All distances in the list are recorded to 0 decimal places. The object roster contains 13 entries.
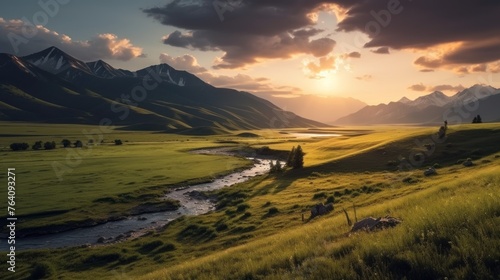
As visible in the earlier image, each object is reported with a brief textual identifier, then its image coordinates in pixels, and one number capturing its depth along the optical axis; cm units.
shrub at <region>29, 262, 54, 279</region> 3428
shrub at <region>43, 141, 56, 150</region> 15650
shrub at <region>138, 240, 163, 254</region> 3934
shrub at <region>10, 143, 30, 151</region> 15130
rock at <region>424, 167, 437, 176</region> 5362
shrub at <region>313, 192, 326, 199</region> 5192
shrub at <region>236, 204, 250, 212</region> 5217
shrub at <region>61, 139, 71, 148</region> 16940
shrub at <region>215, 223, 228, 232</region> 4341
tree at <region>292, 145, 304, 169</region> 8388
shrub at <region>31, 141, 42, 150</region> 15490
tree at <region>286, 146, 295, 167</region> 8656
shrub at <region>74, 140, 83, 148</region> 17048
